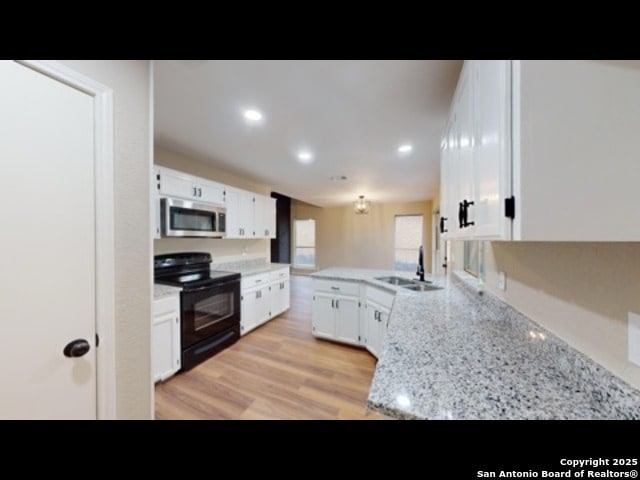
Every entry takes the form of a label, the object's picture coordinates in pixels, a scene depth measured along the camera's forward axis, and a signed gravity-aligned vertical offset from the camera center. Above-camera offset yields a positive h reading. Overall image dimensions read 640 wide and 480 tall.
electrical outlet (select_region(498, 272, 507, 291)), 1.49 -0.27
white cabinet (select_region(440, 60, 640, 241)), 0.54 +0.22
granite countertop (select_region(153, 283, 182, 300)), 2.22 -0.51
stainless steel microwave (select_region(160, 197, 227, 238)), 2.56 +0.21
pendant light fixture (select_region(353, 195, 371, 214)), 5.27 +0.68
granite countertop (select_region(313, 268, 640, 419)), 0.67 -0.48
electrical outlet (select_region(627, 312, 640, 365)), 0.67 -0.28
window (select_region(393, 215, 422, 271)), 7.02 -0.09
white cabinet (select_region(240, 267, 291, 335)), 3.37 -0.95
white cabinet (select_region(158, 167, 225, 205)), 2.61 +0.59
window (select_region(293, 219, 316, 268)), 8.23 -0.22
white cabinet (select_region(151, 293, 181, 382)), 2.18 -0.93
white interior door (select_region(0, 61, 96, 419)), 0.80 -0.04
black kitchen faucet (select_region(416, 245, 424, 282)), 2.72 -0.36
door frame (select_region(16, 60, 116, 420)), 1.01 -0.05
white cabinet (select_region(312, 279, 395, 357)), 2.59 -0.91
